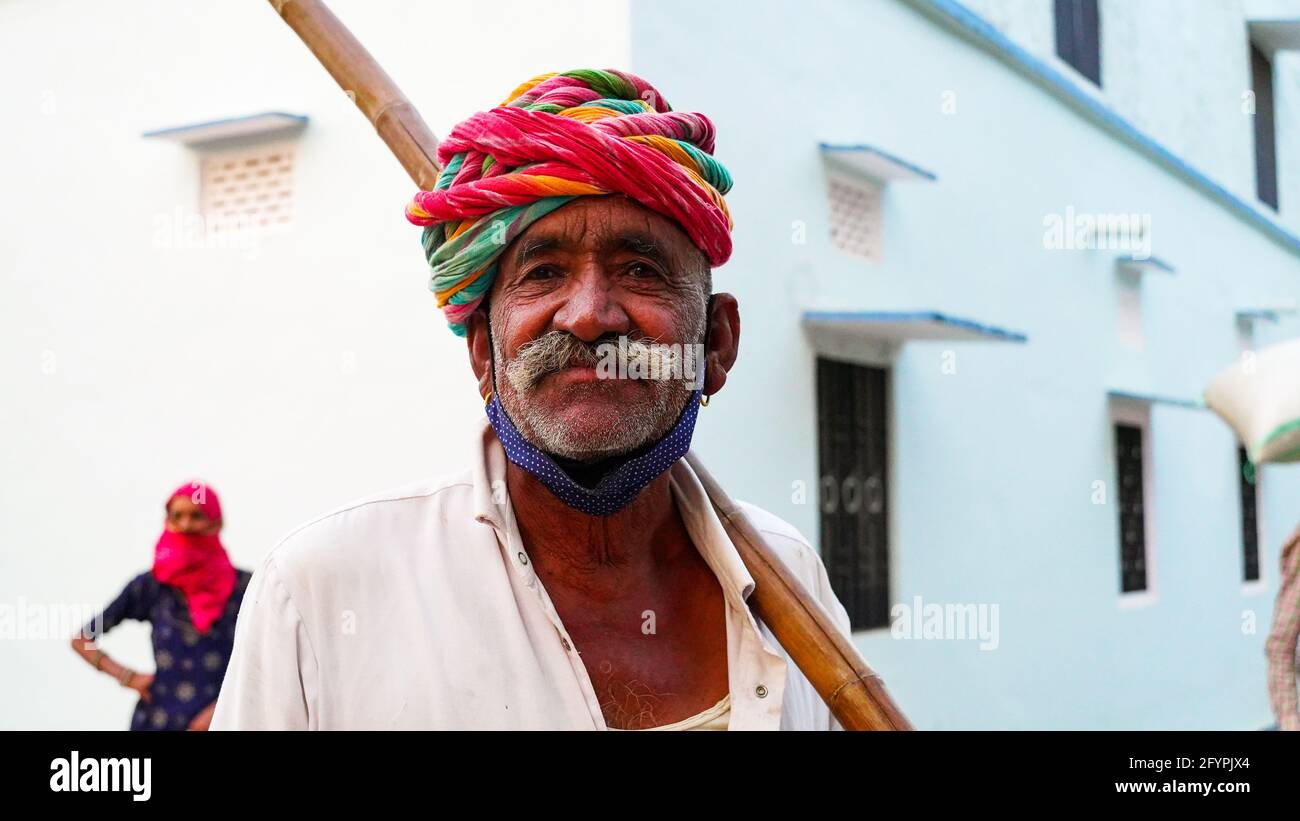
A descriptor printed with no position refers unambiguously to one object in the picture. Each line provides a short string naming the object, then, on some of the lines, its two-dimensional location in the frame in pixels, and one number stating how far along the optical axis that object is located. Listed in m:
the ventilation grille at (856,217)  6.50
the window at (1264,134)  12.34
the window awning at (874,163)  6.27
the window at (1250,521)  11.95
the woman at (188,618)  4.72
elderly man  1.66
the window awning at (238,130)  5.73
